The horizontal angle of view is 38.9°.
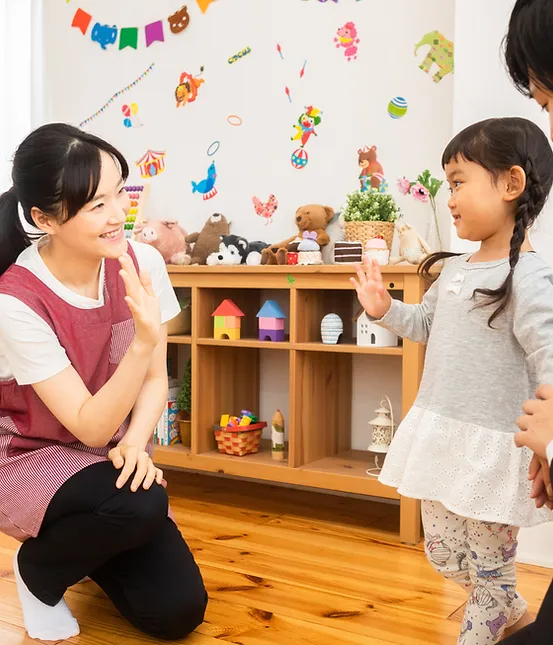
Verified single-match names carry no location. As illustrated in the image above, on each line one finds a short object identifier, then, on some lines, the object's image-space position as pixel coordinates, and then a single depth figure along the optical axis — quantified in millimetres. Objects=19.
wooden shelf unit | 2141
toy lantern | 2285
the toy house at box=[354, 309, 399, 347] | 2219
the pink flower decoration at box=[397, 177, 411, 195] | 2445
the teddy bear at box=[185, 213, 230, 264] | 2689
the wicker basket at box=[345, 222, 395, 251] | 2332
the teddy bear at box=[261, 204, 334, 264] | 2510
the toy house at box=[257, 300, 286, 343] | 2414
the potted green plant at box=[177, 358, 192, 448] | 2604
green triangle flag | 3033
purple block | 2408
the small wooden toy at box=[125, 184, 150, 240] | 2912
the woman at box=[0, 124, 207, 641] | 1420
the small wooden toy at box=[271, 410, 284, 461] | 2396
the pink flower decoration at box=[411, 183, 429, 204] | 2406
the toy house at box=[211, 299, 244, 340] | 2473
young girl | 1353
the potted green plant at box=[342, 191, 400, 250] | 2336
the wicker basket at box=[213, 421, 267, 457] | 2438
